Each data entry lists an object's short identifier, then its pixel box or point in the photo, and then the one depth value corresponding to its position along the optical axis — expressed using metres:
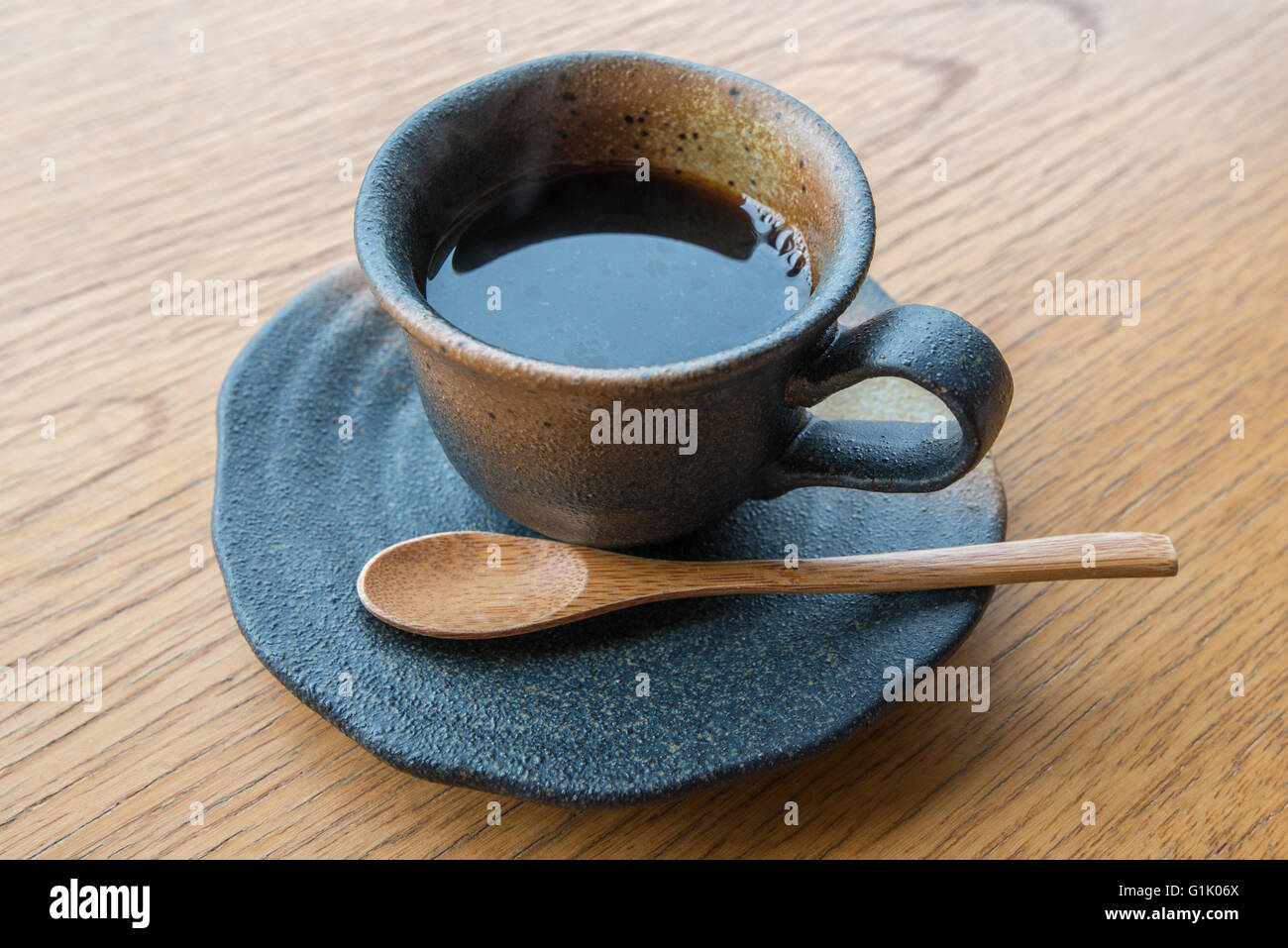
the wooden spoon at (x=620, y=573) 0.36
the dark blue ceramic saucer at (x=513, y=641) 0.34
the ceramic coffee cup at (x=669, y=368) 0.34
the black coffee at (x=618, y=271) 0.37
